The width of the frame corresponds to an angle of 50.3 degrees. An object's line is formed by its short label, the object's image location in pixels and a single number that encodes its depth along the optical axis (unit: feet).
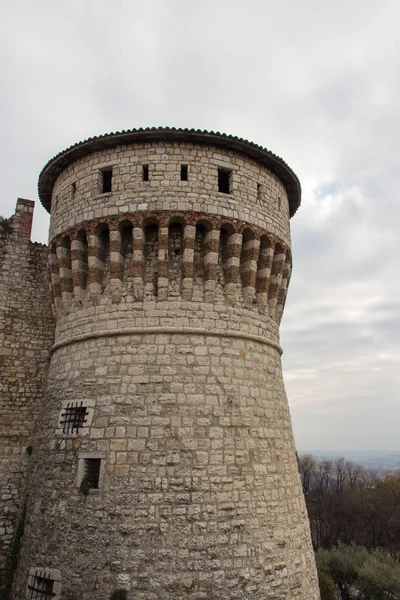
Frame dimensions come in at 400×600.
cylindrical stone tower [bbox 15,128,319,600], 23.04
